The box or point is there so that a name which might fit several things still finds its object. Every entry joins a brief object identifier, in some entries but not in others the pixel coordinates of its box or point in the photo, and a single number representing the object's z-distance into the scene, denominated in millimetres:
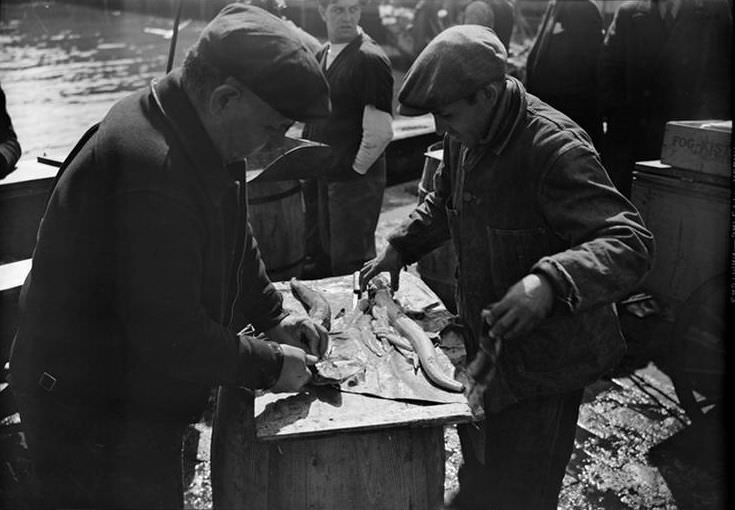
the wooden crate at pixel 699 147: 3605
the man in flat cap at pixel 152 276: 1796
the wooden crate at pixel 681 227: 3629
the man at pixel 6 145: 4633
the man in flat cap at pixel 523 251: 2057
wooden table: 2180
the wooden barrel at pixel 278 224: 4469
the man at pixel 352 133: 4730
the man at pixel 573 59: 6277
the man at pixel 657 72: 5316
